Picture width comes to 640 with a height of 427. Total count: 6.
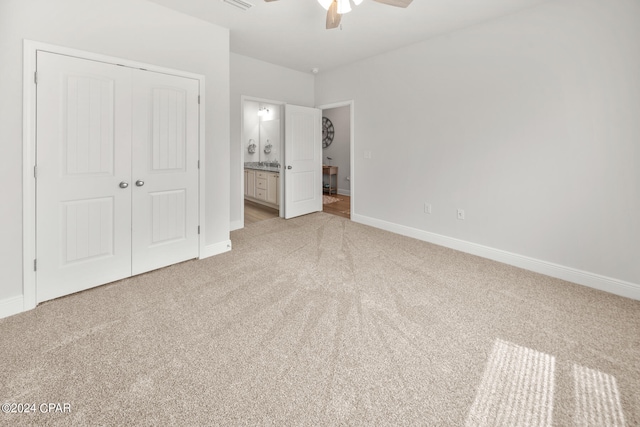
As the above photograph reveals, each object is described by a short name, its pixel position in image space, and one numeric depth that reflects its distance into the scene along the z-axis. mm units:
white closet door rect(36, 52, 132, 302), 2307
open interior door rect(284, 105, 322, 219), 5145
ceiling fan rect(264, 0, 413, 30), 2201
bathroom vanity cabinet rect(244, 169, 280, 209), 5891
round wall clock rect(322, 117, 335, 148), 8719
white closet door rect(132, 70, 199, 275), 2795
